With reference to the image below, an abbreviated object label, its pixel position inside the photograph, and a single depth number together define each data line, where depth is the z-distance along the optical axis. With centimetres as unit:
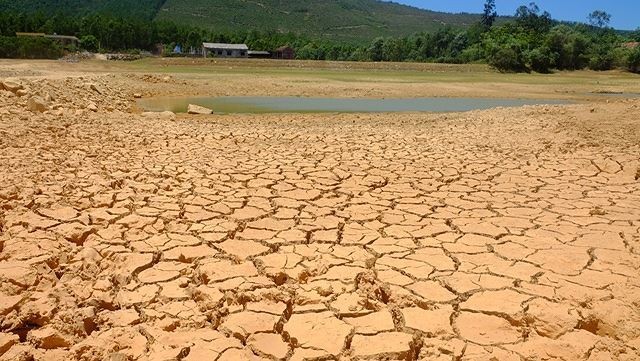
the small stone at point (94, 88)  1334
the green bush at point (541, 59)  4066
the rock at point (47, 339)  242
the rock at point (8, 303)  263
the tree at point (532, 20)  6588
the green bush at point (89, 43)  5681
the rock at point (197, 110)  1259
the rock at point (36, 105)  827
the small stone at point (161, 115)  1078
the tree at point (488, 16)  7338
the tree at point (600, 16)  9025
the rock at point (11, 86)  926
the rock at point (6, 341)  236
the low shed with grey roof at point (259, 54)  6112
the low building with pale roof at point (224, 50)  5996
